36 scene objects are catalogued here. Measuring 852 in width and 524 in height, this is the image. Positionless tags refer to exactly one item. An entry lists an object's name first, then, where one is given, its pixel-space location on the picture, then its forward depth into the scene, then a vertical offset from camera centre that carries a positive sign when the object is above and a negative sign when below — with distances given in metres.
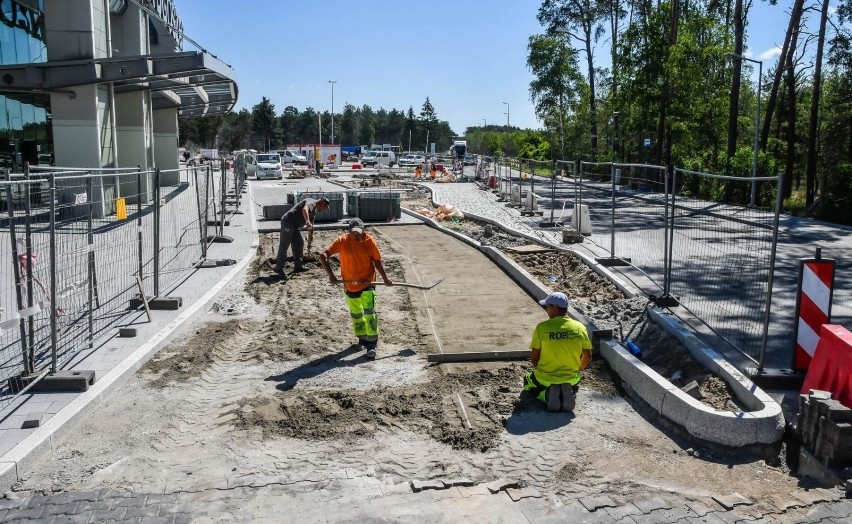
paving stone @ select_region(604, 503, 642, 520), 4.89 -2.29
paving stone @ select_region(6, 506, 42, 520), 4.83 -2.32
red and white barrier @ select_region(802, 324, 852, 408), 5.83 -1.63
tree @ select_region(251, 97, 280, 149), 108.50 +4.93
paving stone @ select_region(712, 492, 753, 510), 5.01 -2.27
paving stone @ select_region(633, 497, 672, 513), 4.98 -2.29
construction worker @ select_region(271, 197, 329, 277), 13.34 -1.26
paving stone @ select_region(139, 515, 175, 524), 4.76 -2.30
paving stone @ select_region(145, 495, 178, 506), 5.01 -2.30
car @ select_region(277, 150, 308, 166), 68.75 -0.22
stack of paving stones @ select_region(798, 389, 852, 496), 5.30 -1.93
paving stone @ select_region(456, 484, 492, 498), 5.19 -2.30
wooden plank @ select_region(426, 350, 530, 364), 8.20 -2.15
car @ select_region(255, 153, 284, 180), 48.88 -0.84
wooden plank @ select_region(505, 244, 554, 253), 15.22 -1.82
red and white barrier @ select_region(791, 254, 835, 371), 7.02 -1.33
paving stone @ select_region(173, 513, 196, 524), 4.77 -2.30
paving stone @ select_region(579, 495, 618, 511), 5.02 -2.29
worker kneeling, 6.74 -1.76
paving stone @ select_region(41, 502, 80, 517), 4.88 -2.31
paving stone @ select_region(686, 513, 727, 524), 4.81 -2.29
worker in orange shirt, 8.59 -1.37
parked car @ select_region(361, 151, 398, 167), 71.81 -0.14
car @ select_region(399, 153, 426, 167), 70.04 -0.22
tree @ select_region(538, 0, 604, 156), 58.22 +10.94
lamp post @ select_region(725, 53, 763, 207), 27.59 +3.16
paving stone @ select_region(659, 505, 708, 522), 4.85 -2.29
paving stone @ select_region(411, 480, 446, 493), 5.22 -2.28
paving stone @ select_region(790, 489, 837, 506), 5.07 -2.26
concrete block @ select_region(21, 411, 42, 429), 5.94 -2.12
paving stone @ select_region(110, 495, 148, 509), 4.97 -2.30
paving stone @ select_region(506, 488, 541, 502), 5.15 -2.30
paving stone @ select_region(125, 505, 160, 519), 4.84 -2.30
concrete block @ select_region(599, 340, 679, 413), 6.66 -2.03
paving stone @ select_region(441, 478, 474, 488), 5.31 -2.28
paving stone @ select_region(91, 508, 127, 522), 4.80 -2.30
